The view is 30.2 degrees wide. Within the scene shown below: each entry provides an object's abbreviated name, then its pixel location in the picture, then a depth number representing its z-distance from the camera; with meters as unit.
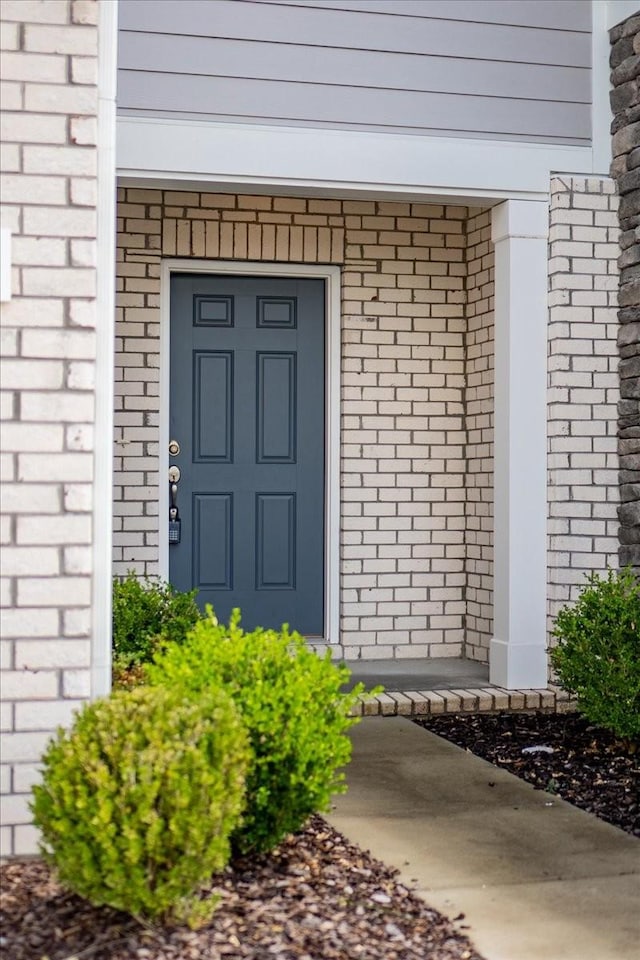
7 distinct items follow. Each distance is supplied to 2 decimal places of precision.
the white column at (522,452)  6.39
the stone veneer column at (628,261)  6.32
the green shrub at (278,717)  3.28
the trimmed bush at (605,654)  5.17
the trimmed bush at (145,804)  2.70
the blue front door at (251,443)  7.09
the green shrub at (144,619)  5.02
